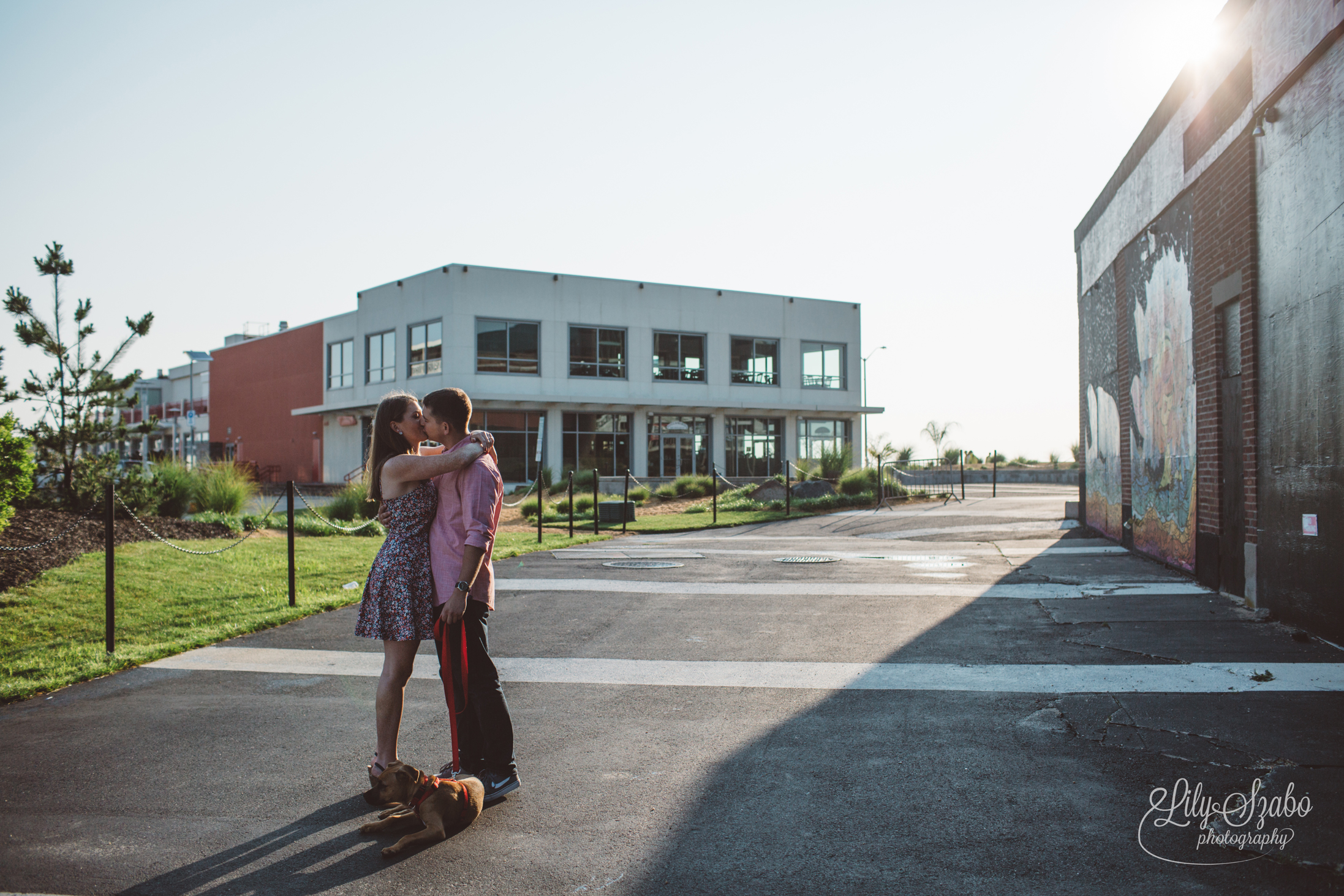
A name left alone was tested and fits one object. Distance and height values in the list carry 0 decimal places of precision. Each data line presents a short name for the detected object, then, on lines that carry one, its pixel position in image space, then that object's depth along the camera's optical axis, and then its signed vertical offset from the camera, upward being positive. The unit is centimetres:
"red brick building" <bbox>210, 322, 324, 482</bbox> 4506 +379
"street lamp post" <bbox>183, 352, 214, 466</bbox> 4506 +560
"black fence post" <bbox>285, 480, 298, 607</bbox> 879 -49
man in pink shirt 404 -48
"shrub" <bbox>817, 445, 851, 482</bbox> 2998 +9
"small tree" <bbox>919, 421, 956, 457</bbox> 4597 +167
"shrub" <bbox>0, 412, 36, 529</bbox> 881 +5
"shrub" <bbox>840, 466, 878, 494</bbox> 2677 -45
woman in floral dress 408 -45
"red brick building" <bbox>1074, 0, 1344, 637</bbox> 698 +144
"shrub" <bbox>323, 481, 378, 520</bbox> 1848 -77
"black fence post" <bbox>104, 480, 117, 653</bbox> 702 -89
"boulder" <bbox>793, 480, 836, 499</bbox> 2706 -70
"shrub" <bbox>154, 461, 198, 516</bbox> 1698 -36
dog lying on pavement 366 -138
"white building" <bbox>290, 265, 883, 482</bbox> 3684 +429
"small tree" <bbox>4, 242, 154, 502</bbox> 1422 +137
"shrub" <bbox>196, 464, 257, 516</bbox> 1767 -42
